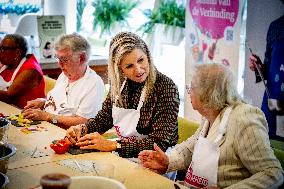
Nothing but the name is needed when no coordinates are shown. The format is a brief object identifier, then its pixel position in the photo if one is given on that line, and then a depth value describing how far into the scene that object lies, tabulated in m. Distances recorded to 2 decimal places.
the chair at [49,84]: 4.35
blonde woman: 2.62
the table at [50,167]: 2.05
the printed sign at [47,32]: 5.82
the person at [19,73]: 3.96
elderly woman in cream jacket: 2.06
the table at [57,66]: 5.54
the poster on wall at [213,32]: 4.38
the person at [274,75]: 3.73
